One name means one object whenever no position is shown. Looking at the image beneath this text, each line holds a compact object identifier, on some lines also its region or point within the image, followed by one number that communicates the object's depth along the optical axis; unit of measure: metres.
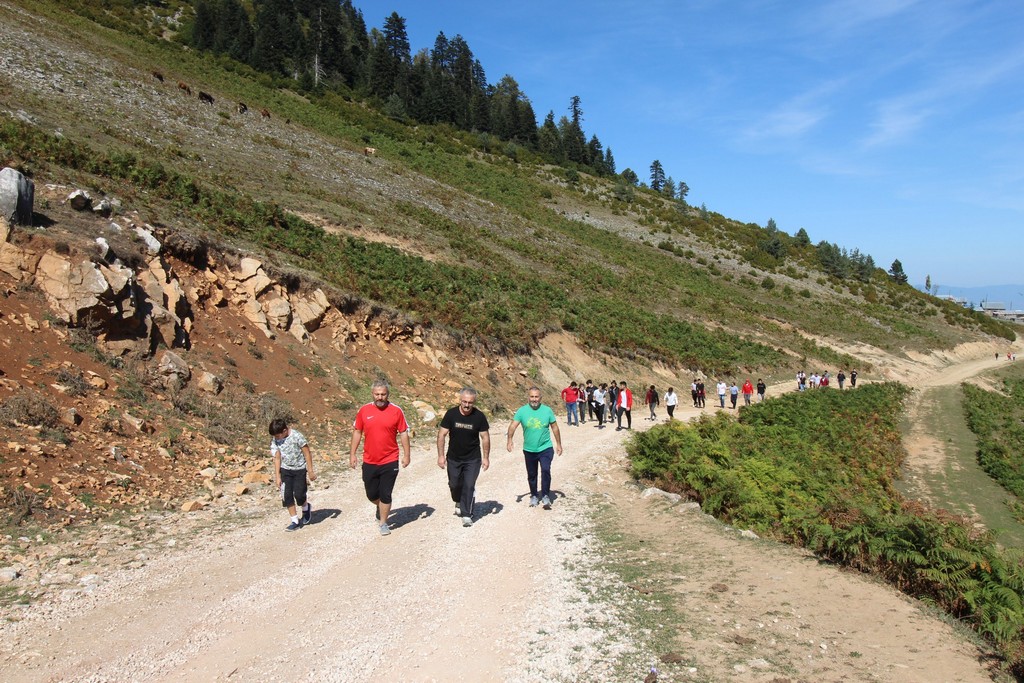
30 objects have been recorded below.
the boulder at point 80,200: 14.29
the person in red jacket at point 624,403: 19.08
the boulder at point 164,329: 12.67
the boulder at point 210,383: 12.49
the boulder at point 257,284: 16.58
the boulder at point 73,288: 11.24
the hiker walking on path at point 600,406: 19.91
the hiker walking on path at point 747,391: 28.50
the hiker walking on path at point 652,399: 21.80
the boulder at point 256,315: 15.89
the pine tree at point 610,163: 120.34
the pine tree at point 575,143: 113.09
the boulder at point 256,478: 9.87
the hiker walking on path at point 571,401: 20.17
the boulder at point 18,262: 11.05
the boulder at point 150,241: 14.64
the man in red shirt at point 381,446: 7.79
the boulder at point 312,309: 17.28
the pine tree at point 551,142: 104.66
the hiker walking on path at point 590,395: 20.70
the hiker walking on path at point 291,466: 8.01
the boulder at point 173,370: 11.92
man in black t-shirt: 8.22
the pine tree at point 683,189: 137.60
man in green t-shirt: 9.16
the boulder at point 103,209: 14.79
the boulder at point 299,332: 16.66
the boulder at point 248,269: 16.78
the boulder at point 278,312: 16.52
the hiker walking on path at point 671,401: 22.20
